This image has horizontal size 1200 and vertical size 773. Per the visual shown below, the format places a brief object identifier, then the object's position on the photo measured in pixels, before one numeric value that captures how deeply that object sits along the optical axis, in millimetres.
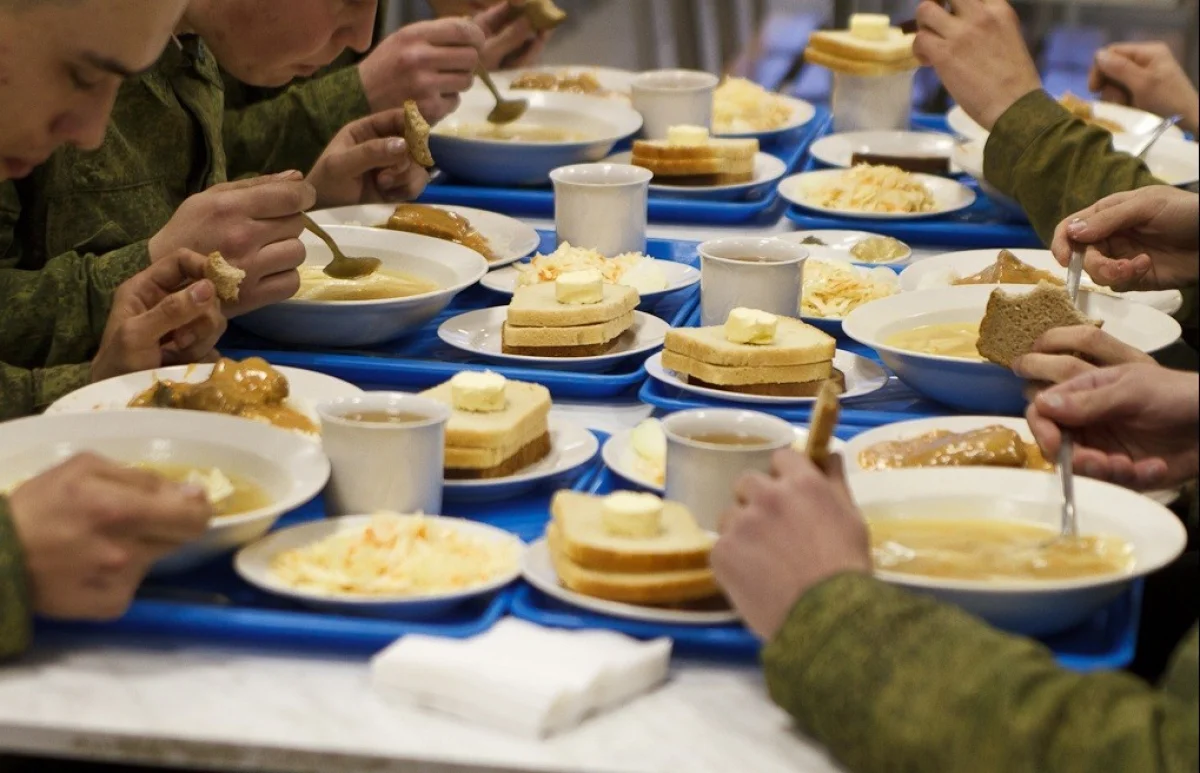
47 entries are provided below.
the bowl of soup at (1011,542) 1459
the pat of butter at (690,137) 3115
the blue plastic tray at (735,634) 1478
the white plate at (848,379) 2061
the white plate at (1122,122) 3527
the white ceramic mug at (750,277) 2279
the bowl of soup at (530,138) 3166
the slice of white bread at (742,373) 2076
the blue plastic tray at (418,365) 2143
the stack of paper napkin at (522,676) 1342
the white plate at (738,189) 3102
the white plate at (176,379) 1913
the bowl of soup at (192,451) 1676
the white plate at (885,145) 3445
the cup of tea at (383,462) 1663
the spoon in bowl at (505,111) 3479
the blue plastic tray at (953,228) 2926
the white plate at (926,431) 1785
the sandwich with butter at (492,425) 1786
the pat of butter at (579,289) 2221
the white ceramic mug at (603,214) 2658
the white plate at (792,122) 3602
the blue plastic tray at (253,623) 1476
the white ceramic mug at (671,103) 3457
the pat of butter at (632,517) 1539
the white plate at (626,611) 1483
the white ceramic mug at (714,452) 1642
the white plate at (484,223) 2748
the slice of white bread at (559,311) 2199
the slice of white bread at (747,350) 2072
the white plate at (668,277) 2525
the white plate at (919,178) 2982
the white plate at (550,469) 1786
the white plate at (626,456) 1783
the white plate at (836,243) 2723
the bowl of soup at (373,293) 2266
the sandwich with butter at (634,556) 1505
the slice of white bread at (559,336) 2201
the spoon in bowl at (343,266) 2496
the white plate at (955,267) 2541
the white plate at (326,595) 1496
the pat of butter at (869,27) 3615
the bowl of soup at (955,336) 2057
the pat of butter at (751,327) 2088
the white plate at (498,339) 2199
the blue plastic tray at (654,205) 3025
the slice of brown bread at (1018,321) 2012
